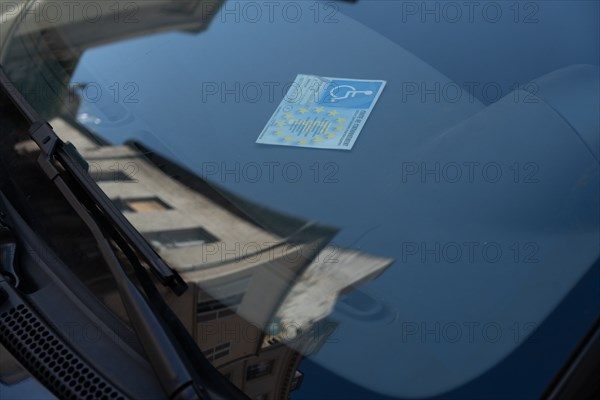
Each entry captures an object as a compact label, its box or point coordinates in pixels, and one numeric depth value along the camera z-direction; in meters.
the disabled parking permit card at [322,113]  1.84
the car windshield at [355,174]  1.68
